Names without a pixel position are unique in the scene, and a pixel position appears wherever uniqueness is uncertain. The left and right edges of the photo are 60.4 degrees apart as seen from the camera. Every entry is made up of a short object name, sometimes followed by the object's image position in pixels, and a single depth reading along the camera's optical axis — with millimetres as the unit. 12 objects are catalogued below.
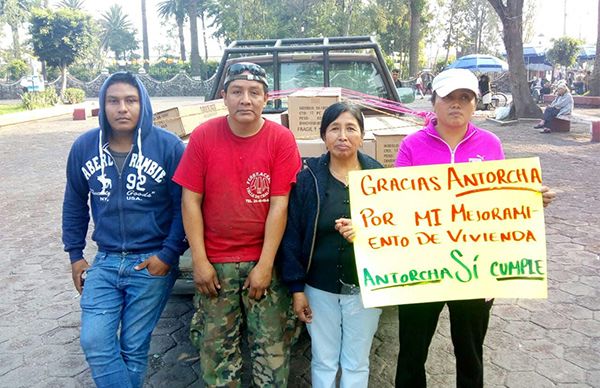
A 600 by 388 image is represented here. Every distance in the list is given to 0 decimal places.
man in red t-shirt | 2357
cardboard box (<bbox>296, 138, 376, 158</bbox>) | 3080
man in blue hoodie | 2500
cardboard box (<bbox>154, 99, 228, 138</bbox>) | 3713
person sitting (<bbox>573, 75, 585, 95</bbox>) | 27259
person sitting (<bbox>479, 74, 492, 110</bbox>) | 19916
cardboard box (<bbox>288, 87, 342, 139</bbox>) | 3279
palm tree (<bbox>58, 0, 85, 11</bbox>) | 78731
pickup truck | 5293
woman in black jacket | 2359
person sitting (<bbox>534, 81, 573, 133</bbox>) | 13625
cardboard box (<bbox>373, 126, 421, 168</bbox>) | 3008
